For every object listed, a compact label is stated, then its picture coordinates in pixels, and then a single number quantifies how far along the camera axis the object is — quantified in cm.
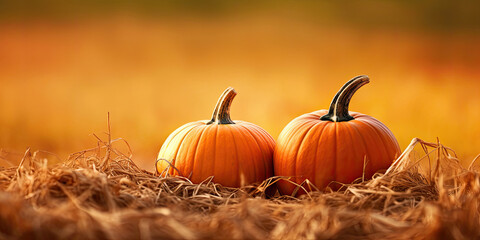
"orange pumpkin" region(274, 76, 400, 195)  194
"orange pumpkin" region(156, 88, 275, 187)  198
